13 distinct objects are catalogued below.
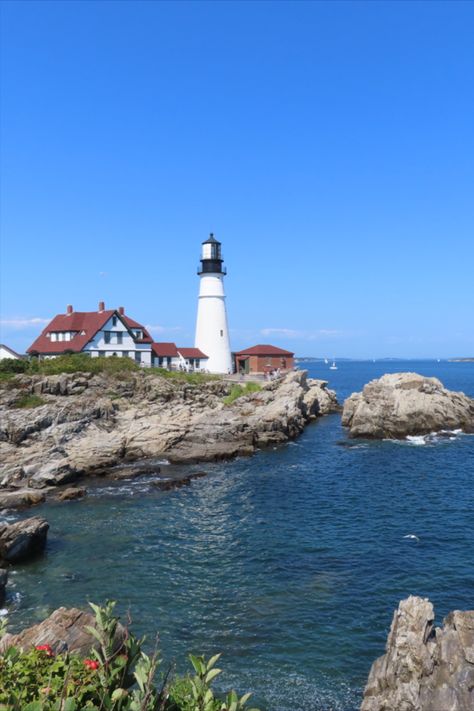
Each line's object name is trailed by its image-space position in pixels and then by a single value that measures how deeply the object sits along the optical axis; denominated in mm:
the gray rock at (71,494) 35094
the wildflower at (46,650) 9552
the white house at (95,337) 67938
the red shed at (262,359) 82562
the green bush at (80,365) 58219
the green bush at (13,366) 57031
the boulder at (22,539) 25281
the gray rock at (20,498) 33781
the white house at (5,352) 68375
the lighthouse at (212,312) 75062
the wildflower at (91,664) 9116
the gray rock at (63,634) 14125
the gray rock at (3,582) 21466
